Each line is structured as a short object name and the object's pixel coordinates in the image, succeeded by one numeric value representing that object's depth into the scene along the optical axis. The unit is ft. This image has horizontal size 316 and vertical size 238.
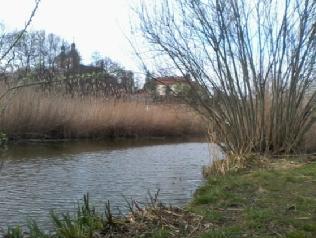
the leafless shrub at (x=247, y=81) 23.10
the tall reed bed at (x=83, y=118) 43.57
